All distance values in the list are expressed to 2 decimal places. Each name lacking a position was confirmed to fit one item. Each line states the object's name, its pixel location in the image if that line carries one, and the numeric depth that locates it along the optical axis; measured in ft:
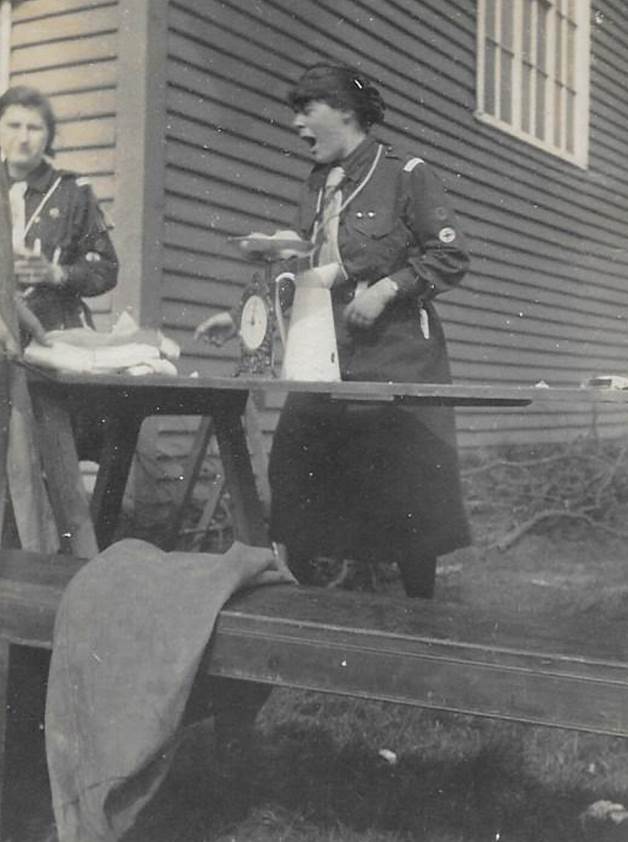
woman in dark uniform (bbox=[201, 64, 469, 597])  10.71
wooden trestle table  7.70
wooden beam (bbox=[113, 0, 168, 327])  16.58
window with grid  29.12
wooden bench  5.95
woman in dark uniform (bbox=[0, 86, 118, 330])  12.53
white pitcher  8.96
